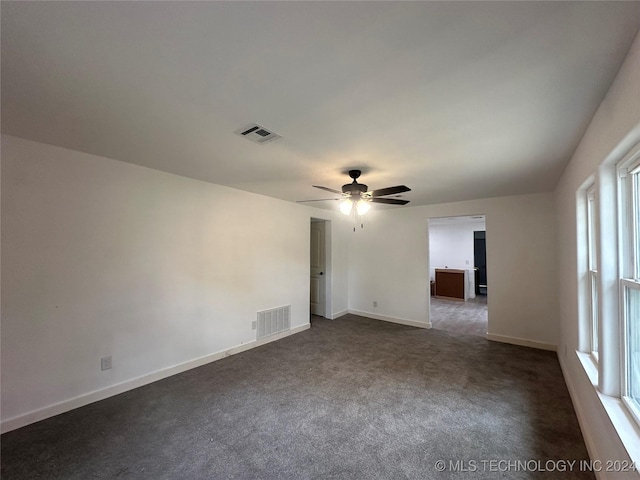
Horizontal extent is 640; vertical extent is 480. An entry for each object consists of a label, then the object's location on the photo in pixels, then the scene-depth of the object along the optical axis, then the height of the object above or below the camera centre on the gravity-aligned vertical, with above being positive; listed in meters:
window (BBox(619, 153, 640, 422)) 1.48 -0.18
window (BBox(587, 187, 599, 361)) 2.12 -0.25
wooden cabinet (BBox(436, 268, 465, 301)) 7.41 -1.06
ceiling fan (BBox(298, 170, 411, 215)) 2.79 +0.55
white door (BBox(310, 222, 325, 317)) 5.76 -0.52
